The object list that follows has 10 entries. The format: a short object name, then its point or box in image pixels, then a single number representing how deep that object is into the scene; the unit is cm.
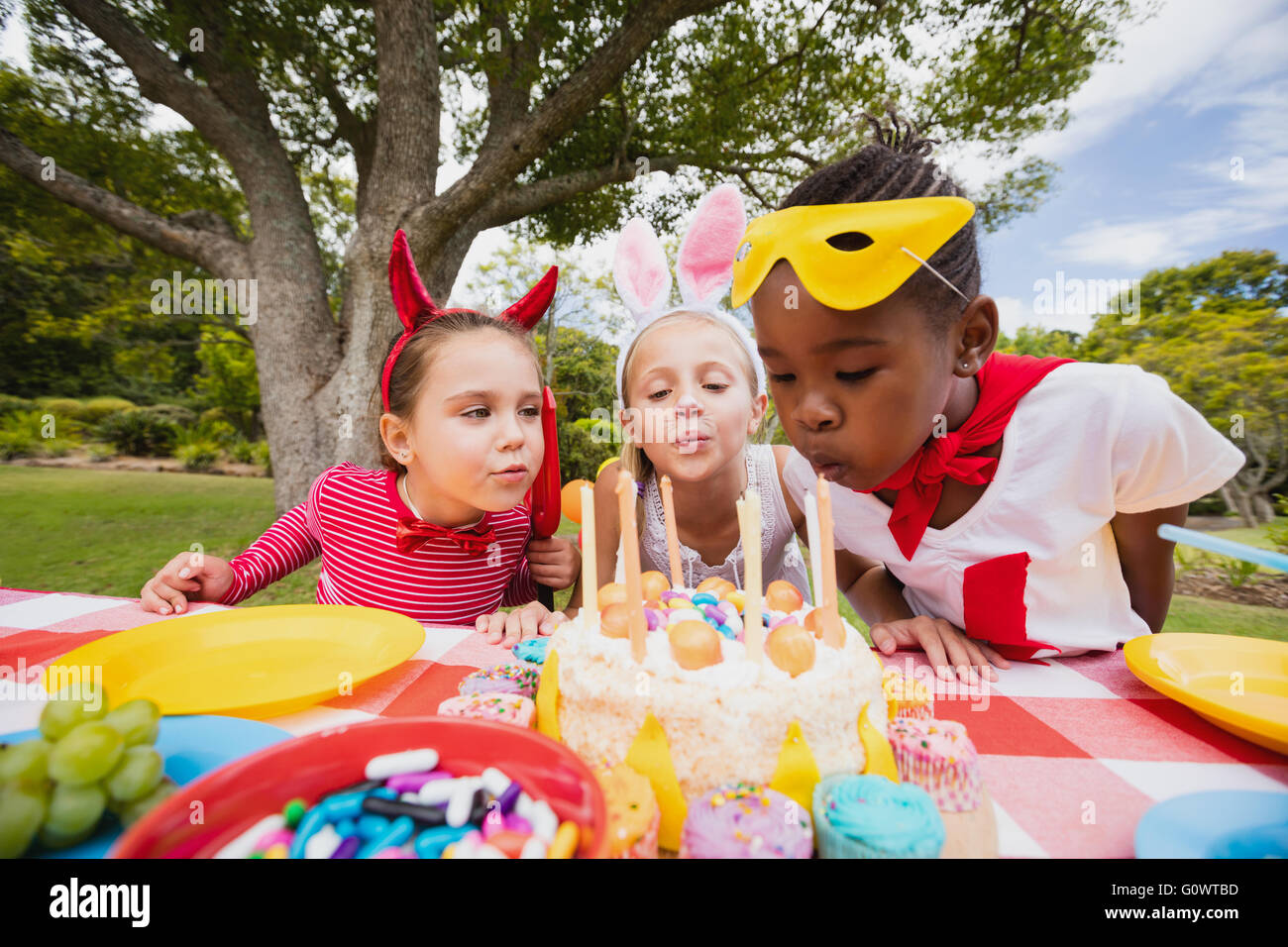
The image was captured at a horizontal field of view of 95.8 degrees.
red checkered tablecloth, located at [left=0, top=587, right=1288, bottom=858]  72
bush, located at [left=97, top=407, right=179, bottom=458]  1300
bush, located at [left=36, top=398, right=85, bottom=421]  1300
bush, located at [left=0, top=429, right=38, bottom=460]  1154
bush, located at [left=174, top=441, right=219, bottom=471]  1309
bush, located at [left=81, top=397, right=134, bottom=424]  1321
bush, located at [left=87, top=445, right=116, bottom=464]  1274
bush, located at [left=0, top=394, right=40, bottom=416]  1269
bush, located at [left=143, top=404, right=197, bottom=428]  1452
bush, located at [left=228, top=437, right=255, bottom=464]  1365
